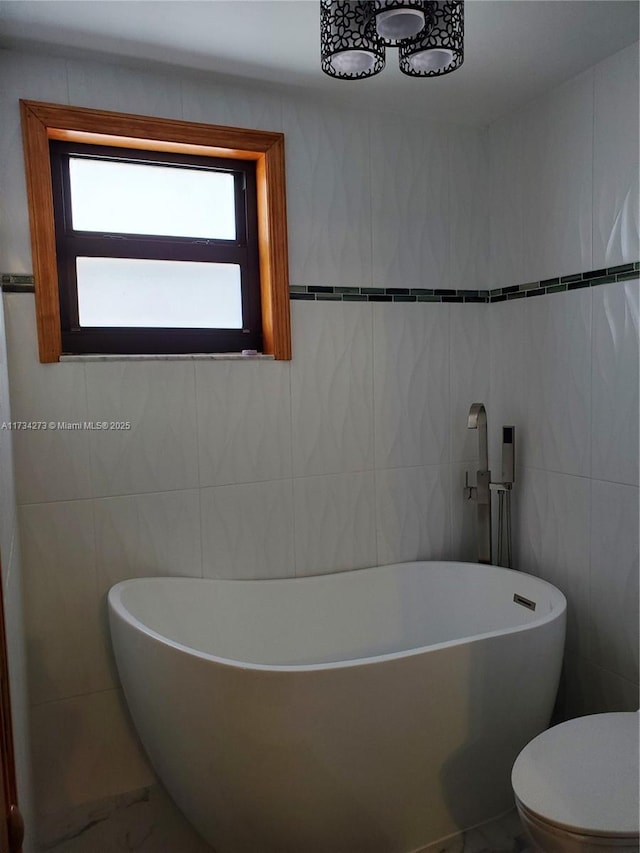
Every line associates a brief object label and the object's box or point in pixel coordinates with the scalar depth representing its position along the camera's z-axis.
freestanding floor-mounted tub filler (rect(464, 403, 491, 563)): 2.66
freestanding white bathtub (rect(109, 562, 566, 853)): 1.71
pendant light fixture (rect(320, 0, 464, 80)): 1.57
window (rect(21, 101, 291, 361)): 2.16
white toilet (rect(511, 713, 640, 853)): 1.40
